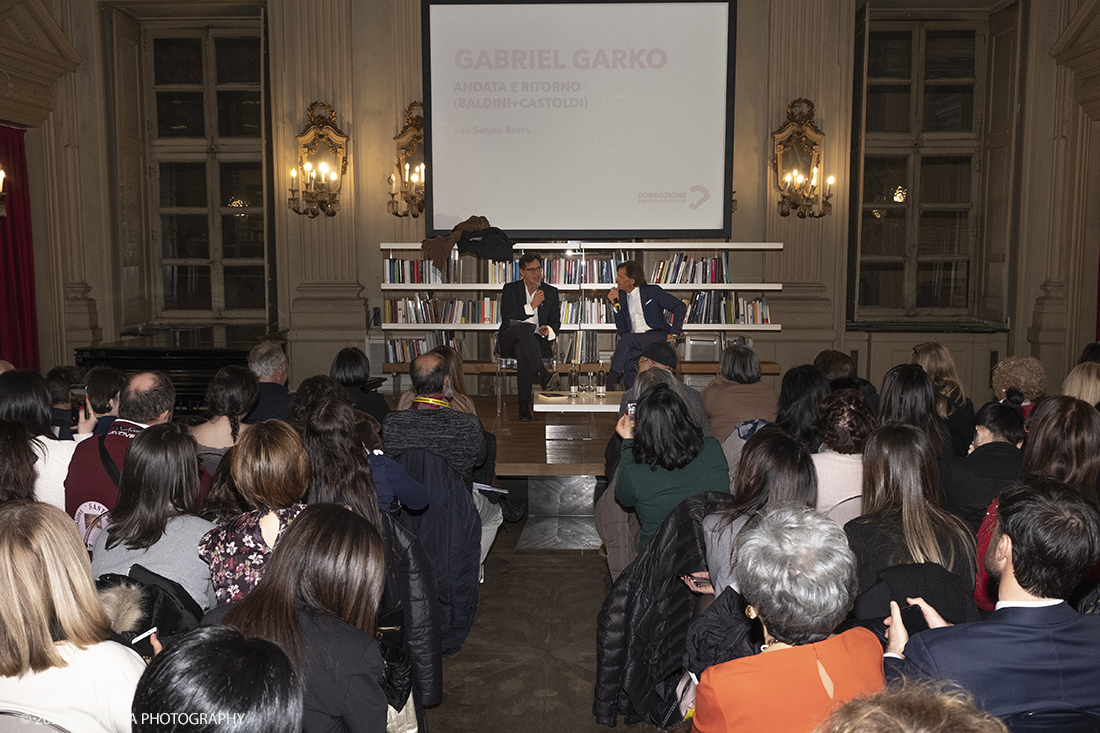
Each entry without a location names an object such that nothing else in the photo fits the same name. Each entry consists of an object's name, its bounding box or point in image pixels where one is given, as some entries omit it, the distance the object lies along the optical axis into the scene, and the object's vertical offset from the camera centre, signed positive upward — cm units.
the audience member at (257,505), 216 -57
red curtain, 783 +18
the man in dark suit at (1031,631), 160 -64
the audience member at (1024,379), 427 -44
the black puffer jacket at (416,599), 272 -97
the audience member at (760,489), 247 -57
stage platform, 536 -105
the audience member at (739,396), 461 -57
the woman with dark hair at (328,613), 170 -64
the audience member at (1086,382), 406 -43
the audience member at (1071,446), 283 -51
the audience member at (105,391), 371 -44
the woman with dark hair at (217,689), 111 -52
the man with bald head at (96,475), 289 -62
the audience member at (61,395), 410 -52
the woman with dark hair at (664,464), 299 -61
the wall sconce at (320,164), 834 +117
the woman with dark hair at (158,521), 236 -64
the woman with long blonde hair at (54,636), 153 -62
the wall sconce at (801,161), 828 +119
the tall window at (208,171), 942 +127
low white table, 638 -84
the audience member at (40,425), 312 -54
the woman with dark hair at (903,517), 228 -61
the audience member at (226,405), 347 -47
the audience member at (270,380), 416 -46
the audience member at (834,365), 475 -42
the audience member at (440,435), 356 -60
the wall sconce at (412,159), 840 +122
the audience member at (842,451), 296 -56
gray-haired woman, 150 -63
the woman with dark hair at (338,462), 269 -54
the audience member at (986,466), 298 -61
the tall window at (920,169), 926 +127
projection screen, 815 +158
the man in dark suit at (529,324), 705 -29
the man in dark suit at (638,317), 698 -23
